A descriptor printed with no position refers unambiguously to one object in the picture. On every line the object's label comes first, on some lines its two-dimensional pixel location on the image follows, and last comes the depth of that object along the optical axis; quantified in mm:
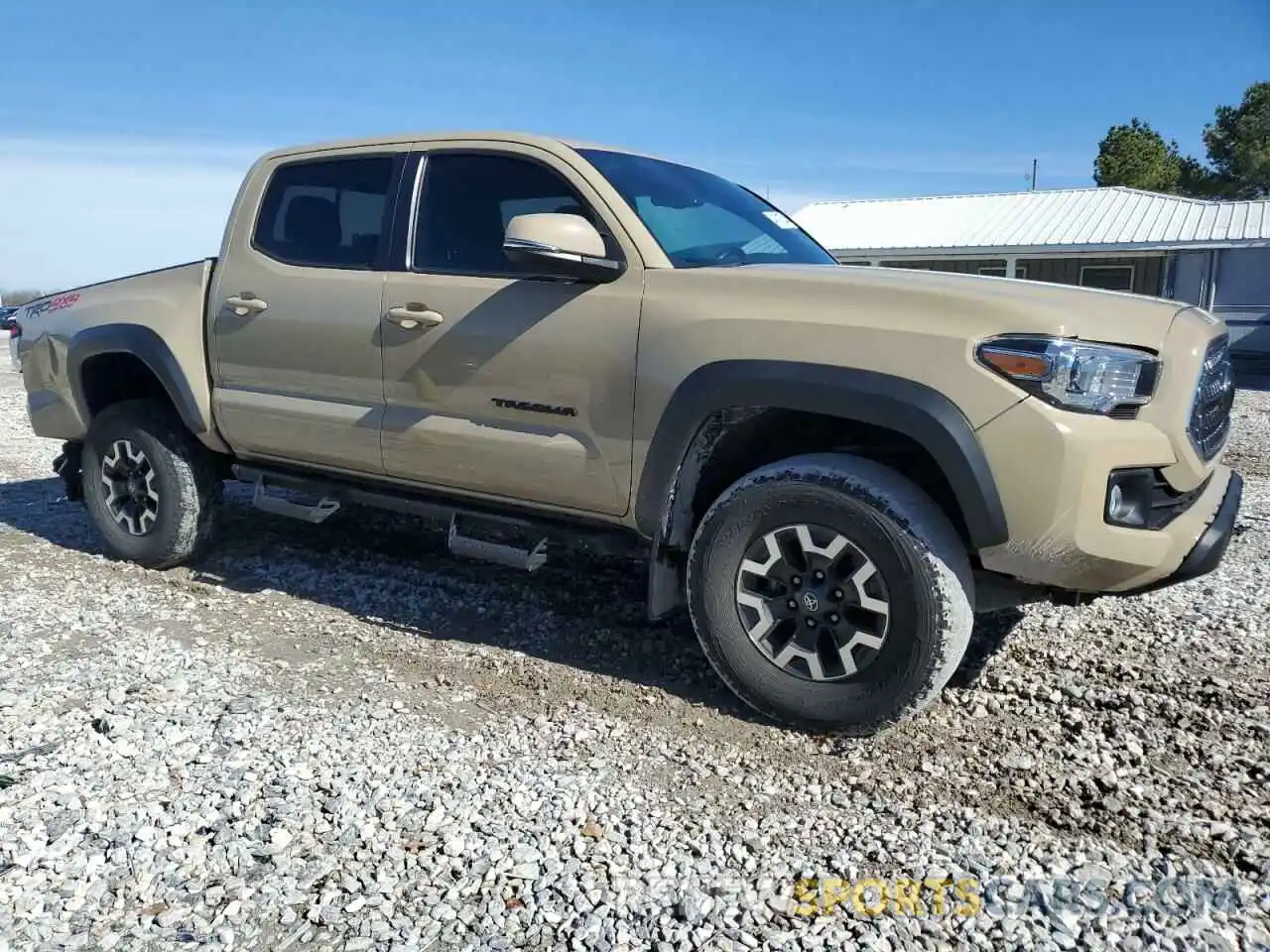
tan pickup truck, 2949
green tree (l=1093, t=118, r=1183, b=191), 43594
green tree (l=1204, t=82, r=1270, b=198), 45844
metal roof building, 20766
